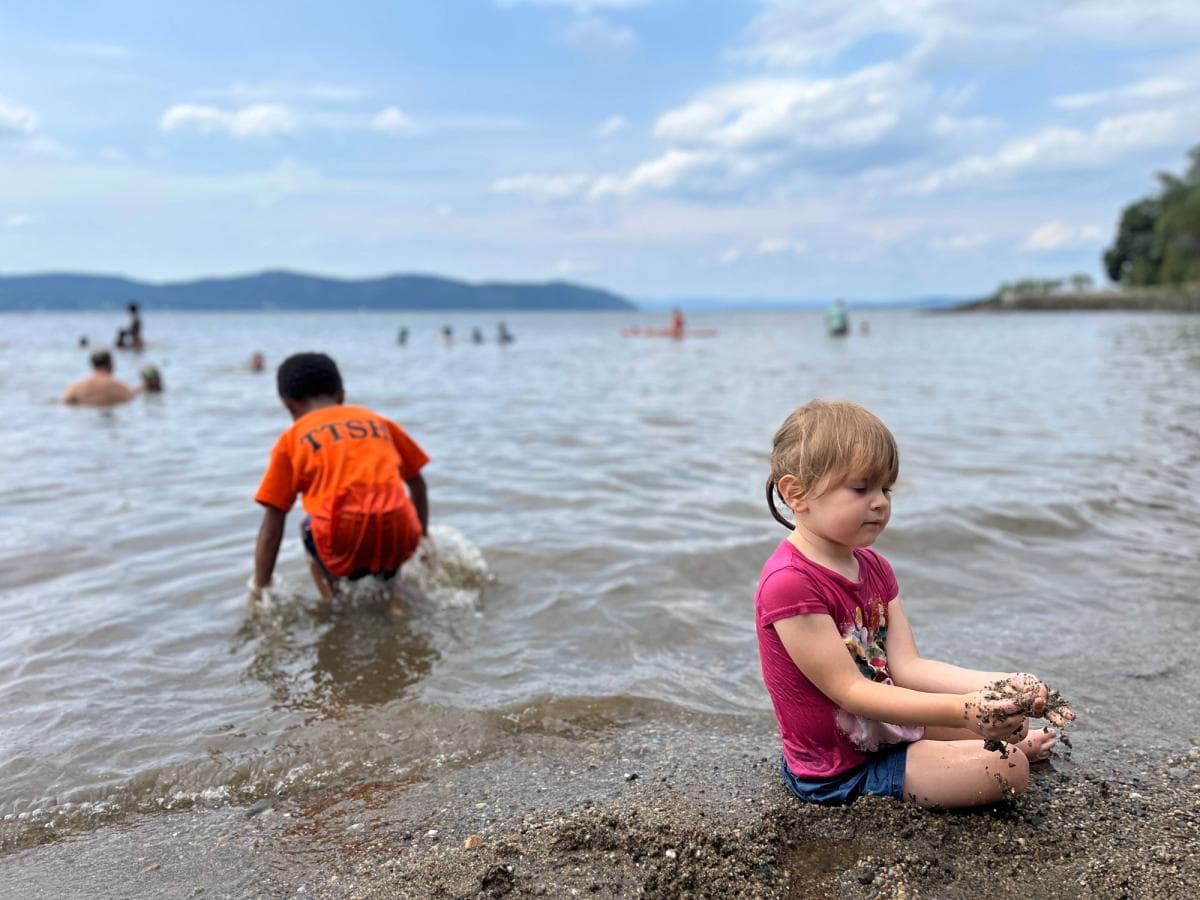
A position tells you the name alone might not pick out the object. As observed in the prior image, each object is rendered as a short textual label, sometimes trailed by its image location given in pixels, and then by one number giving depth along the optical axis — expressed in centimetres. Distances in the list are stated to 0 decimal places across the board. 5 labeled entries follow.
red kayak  4615
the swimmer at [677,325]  4189
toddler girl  229
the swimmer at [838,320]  4088
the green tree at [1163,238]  7425
